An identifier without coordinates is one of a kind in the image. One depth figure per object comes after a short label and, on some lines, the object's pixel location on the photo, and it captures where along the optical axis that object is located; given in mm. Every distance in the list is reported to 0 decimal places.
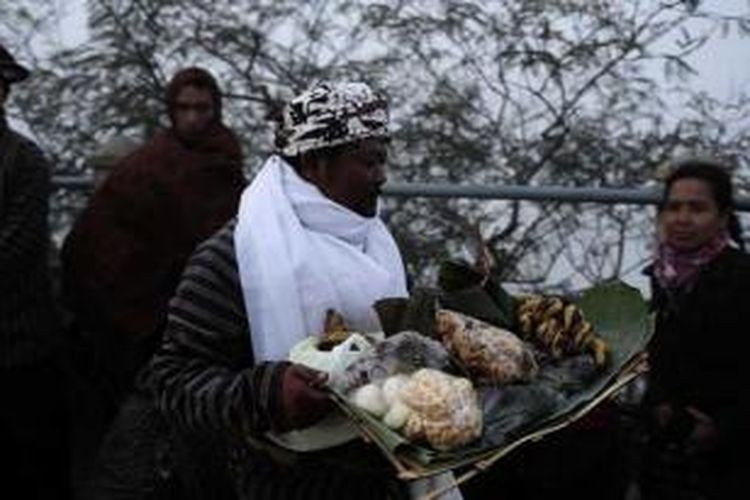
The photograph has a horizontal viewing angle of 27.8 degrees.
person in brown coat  4562
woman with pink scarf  3898
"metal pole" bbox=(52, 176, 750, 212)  4613
